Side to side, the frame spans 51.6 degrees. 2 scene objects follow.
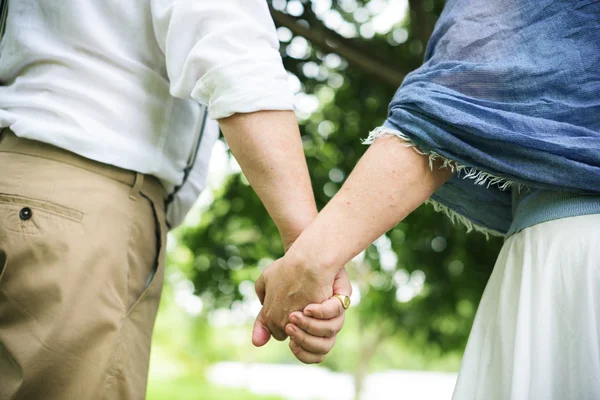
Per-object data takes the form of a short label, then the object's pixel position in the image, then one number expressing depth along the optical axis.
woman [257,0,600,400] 1.38
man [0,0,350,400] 1.54
